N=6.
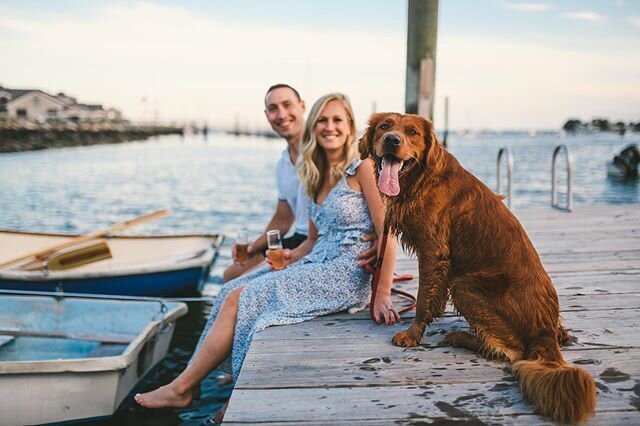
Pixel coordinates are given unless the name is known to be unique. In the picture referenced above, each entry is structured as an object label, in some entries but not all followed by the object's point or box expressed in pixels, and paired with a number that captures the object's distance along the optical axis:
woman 3.47
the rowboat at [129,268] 7.09
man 4.93
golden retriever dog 2.69
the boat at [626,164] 30.16
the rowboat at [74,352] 4.16
